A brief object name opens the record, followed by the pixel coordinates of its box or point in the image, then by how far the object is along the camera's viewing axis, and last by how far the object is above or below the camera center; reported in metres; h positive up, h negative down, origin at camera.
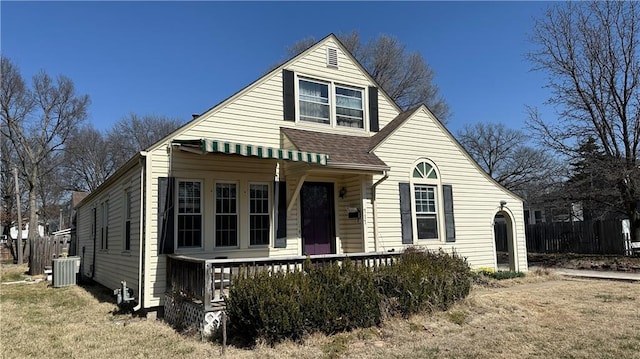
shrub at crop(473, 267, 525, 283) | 11.95 -1.45
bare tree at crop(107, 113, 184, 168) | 44.78 +9.89
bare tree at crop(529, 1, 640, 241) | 17.22 +4.94
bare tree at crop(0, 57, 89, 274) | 29.67 +8.23
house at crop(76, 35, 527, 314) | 8.78 +0.99
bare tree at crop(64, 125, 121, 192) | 44.19 +7.01
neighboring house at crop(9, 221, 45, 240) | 55.37 +0.23
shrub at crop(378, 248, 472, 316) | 7.45 -1.05
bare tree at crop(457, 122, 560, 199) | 36.31 +5.52
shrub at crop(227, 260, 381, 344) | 5.96 -1.11
